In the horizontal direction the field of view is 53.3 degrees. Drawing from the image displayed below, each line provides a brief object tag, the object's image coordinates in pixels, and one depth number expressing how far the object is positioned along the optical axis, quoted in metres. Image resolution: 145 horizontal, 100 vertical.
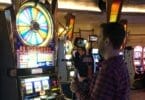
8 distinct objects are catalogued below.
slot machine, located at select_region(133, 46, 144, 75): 6.88
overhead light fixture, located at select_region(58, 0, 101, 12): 4.68
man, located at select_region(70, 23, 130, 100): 1.15
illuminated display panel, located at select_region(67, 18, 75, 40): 5.10
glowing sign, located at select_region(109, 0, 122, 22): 3.75
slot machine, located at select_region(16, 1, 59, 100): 1.46
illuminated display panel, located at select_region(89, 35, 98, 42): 5.34
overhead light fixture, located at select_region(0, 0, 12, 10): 3.89
